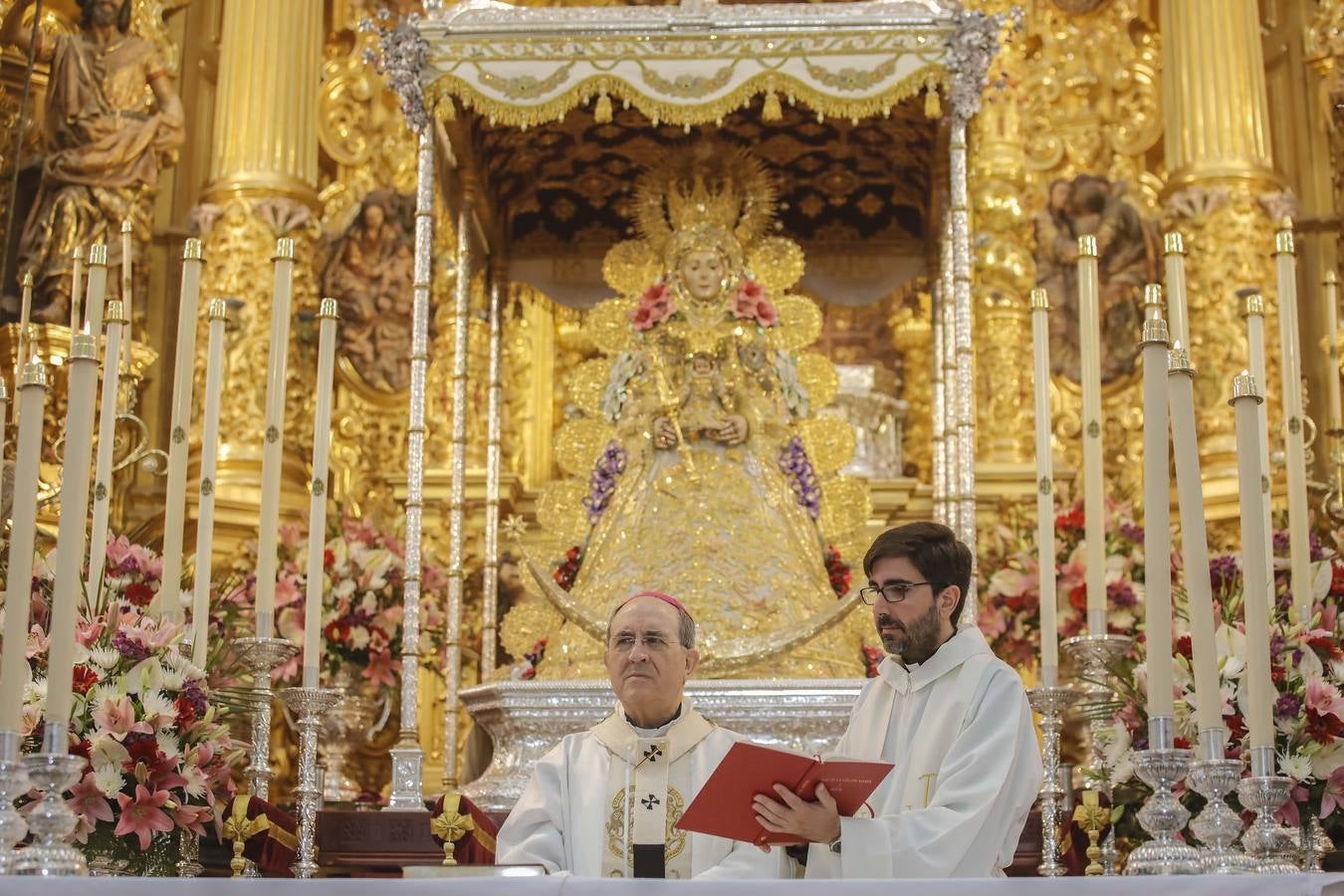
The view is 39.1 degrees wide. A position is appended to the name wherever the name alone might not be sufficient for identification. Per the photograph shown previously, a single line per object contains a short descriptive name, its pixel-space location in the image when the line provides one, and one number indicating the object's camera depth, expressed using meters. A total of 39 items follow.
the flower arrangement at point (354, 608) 6.90
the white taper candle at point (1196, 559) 3.53
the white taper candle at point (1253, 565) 3.59
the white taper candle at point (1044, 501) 4.92
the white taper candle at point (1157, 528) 3.59
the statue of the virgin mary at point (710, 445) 7.02
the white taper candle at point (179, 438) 4.81
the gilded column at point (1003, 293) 8.52
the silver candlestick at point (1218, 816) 3.36
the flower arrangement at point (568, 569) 7.35
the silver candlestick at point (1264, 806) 3.41
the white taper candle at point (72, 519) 3.25
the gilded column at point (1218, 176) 8.33
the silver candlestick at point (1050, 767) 4.54
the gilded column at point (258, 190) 8.38
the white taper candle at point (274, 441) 4.58
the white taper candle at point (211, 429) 4.94
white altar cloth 2.74
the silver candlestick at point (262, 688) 4.41
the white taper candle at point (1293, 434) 4.63
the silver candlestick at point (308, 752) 4.40
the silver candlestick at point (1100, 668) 4.23
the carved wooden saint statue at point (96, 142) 8.37
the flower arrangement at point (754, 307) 7.59
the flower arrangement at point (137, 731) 4.29
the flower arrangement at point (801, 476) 7.44
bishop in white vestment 4.12
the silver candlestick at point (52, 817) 3.00
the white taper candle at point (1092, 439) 4.57
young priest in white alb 3.50
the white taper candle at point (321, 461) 4.73
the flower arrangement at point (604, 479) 7.48
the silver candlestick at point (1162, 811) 3.40
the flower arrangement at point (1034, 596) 6.64
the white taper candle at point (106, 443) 4.98
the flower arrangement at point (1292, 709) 4.32
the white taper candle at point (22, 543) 3.18
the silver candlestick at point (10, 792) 3.02
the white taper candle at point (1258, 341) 4.94
